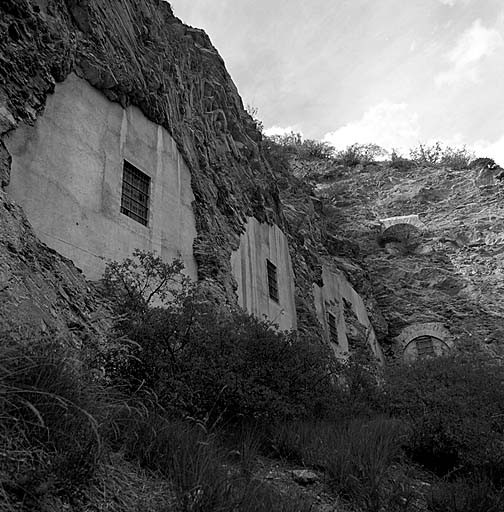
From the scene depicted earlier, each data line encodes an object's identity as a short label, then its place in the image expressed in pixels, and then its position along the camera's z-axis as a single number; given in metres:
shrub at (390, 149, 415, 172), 38.99
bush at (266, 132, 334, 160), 42.56
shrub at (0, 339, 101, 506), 2.90
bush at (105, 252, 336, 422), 6.01
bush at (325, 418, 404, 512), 5.12
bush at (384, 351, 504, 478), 6.75
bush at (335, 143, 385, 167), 40.69
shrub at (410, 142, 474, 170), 38.88
